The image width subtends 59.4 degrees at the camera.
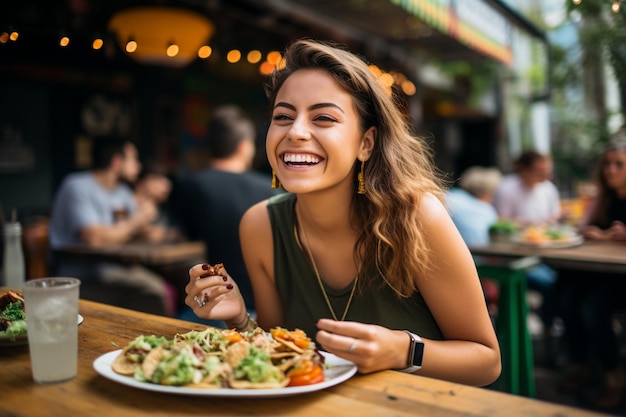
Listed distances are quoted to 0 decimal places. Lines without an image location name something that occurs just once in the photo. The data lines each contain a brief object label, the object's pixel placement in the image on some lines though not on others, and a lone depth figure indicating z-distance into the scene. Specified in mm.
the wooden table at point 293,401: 1050
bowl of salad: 1391
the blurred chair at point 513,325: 3342
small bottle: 2311
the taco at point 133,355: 1200
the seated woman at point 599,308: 3750
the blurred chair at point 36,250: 3984
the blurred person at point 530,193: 5983
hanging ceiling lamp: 3533
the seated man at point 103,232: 4191
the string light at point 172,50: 3659
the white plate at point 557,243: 3568
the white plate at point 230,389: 1084
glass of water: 1165
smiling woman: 1628
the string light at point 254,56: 4859
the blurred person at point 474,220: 4098
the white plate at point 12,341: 1390
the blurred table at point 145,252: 3819
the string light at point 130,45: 2869
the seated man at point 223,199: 3355
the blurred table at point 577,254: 2973
